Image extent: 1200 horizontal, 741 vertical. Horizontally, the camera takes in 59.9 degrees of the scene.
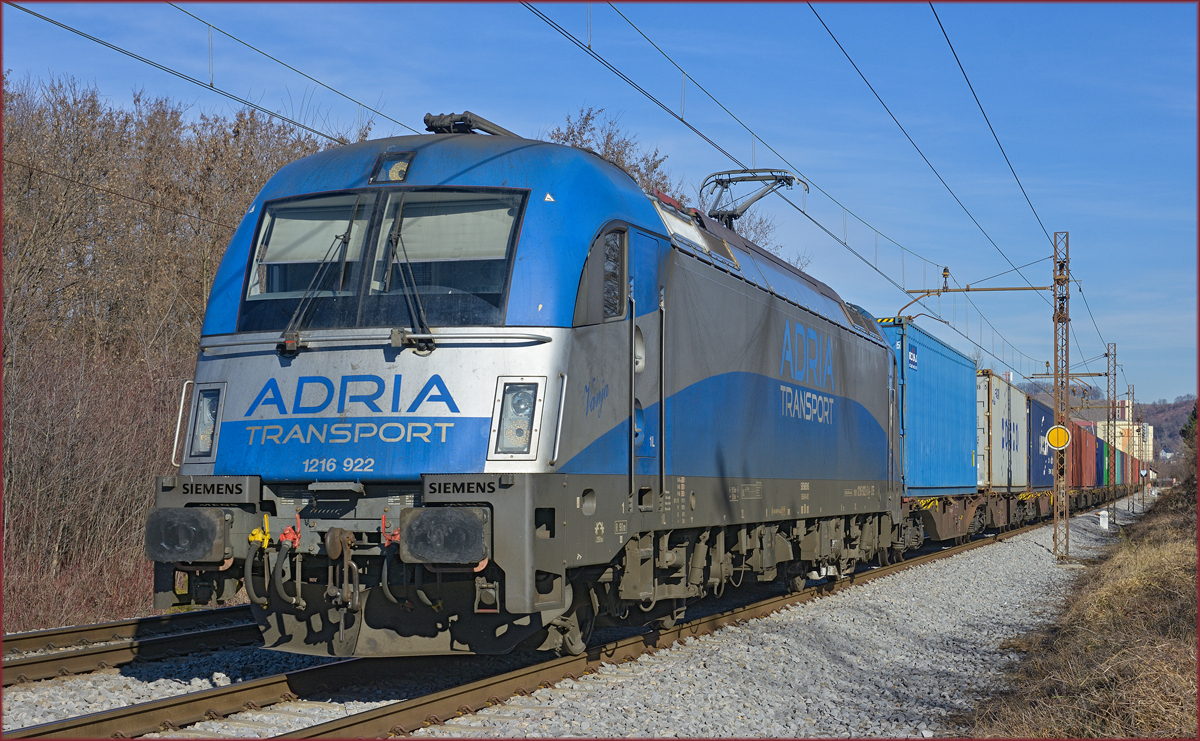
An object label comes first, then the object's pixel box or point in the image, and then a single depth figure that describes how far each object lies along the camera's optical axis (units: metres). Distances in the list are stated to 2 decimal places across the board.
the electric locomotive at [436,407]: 6.68
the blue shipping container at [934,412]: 19.42
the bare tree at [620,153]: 28.50
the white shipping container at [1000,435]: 26.34
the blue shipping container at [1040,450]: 33.67
